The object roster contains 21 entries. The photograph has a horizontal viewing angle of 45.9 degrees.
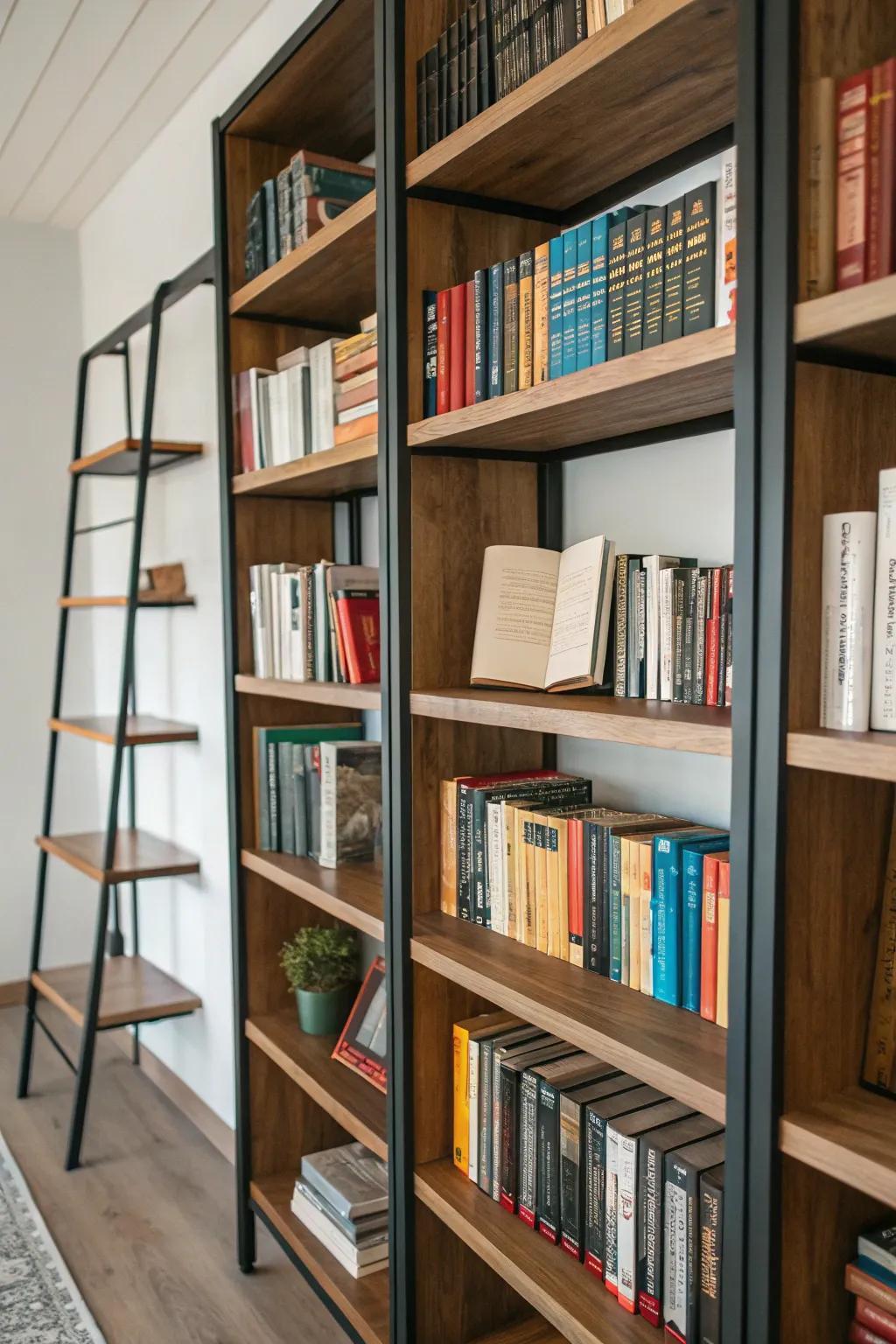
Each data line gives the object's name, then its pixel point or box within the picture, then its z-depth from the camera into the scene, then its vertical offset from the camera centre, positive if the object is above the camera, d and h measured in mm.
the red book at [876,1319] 1034 -703
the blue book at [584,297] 1290 +384
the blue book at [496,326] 1438 +387
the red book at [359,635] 1885 -44
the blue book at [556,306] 1334 +384
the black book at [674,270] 1160 +374
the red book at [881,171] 918 +383
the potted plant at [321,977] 2129 -747
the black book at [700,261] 1122 +373
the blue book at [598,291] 1268 +384
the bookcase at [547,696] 968 -33
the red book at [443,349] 1524 +379
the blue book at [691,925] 1231 -369
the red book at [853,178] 932 +383
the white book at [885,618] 956 -7
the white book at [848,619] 968 -8
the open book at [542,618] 1417 -11
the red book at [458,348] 1501 +374
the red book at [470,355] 1484 +359
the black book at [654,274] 1187 +379
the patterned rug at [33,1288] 2031 -1382
